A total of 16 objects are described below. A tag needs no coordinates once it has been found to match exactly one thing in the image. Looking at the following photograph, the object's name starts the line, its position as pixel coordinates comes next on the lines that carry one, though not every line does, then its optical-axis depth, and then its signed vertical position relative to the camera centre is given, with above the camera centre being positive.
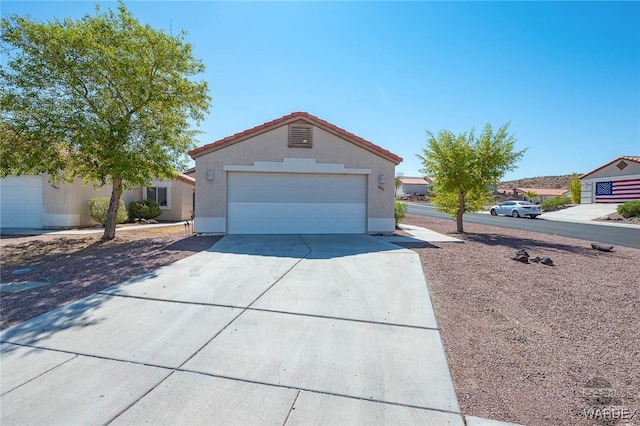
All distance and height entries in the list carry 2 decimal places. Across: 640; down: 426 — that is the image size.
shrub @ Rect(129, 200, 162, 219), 18.05 -0.40
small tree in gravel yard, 14.28 +2.04
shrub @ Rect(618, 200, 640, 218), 22.69 -0.14
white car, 27.45 -0.24
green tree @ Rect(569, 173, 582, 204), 34.75 +1.84
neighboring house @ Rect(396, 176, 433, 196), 72.38 +4.01
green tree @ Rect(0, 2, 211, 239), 9.86 +3.52
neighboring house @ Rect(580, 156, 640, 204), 27.61 +2.33
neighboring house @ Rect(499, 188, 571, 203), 51.34 +2.39
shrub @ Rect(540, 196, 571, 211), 33.34 +0.30
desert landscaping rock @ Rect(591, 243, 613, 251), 10.26 -1.29
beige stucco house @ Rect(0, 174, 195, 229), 15.03 -0.08
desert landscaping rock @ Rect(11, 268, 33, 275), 7.02 -1.55
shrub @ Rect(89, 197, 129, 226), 15.45 -0.39
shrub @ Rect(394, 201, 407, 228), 16.25 -0.30
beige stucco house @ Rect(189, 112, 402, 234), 11.96 +0.88
